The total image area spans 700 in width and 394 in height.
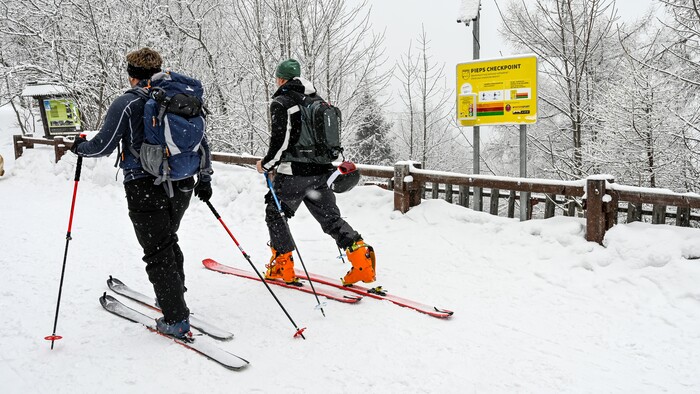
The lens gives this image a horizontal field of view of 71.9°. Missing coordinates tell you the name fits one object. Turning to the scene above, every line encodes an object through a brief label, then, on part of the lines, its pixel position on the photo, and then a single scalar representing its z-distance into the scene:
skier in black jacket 4.53
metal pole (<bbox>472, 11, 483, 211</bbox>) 7.05
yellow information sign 6.43
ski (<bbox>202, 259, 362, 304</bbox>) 4.52
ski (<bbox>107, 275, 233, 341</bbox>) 3.75
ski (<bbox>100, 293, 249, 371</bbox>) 3.25
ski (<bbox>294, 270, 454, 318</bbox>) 4.20
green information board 15.98
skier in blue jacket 3.40
